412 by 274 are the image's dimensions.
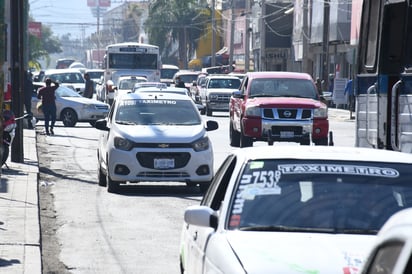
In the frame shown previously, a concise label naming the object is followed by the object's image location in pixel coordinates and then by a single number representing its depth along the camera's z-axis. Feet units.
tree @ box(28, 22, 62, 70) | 333.42
